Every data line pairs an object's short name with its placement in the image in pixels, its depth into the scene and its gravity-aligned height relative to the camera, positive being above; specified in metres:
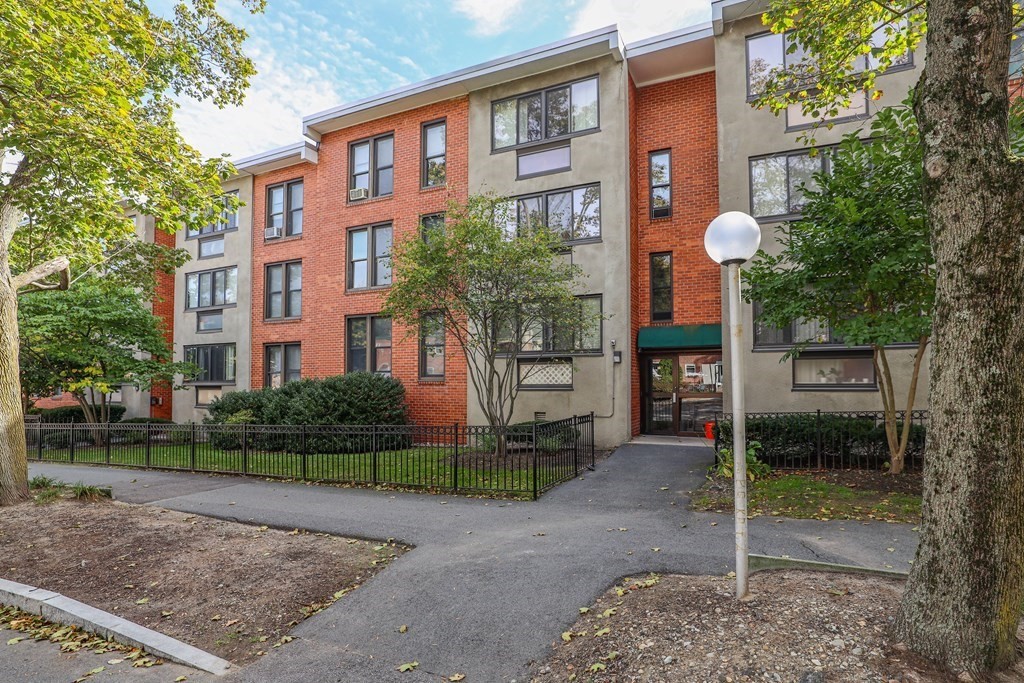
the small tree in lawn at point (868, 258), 8.08 +1.66
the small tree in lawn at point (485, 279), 11.03 +1.83
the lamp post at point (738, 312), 4.34 +0.44
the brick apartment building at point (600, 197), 13.27 +4.80
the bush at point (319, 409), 13.85 -1.08
